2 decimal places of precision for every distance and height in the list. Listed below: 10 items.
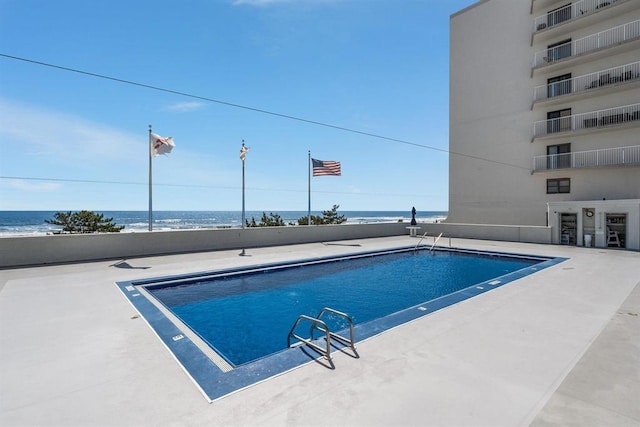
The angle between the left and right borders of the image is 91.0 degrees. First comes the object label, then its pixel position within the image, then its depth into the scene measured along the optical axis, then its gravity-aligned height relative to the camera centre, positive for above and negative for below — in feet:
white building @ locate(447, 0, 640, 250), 50.19 +18.33
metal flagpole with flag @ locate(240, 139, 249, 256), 46.91 +9.29
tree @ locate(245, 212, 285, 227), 76.74 -1.77
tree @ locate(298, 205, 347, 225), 90.18 -1.25
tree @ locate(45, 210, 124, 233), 60.59 -1.38
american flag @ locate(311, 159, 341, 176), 55.42 +8.29
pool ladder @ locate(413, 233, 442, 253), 47.61 -5.01
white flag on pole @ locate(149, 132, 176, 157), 38.19 +8.60
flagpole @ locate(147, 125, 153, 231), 37.88 +3.61
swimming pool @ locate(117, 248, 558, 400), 12.51 -6.25
